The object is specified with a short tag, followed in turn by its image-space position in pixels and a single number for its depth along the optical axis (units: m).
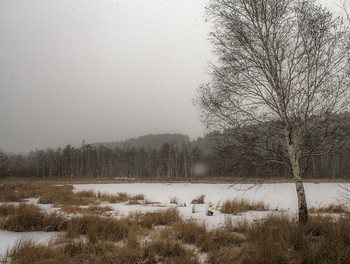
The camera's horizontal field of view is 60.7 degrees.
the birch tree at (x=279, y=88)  7.87
